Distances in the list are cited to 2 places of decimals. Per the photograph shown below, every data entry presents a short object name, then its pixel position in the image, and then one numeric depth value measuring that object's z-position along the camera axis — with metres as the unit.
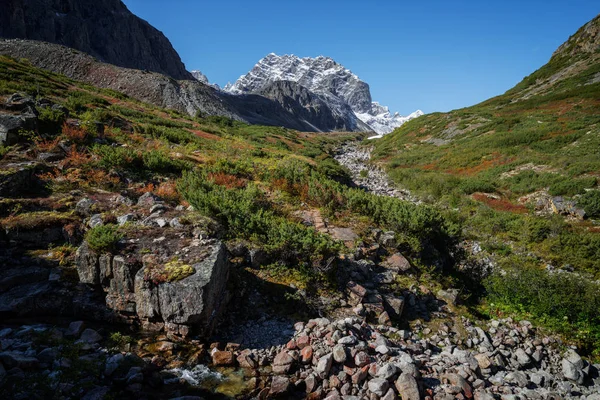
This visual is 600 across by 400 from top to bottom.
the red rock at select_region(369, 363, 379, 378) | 5.42
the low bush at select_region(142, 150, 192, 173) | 13.15
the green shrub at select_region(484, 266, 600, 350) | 7.89
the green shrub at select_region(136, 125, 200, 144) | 20.25
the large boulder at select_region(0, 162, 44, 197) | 8.37
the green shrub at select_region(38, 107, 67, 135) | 13.58
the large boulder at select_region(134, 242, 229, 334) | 5.69
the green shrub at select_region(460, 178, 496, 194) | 23.53
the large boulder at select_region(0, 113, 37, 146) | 11.30
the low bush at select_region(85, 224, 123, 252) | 6.21
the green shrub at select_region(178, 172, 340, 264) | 8.13
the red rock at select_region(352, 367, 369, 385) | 5.31
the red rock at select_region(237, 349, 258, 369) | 5.65
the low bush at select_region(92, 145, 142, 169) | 11.85
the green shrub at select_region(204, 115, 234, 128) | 51.79
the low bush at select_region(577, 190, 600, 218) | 17.30
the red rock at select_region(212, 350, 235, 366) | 5.58
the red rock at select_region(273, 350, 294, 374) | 5.56
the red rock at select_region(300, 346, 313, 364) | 5.77
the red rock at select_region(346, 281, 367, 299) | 7.64
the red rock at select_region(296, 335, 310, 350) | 6.05
